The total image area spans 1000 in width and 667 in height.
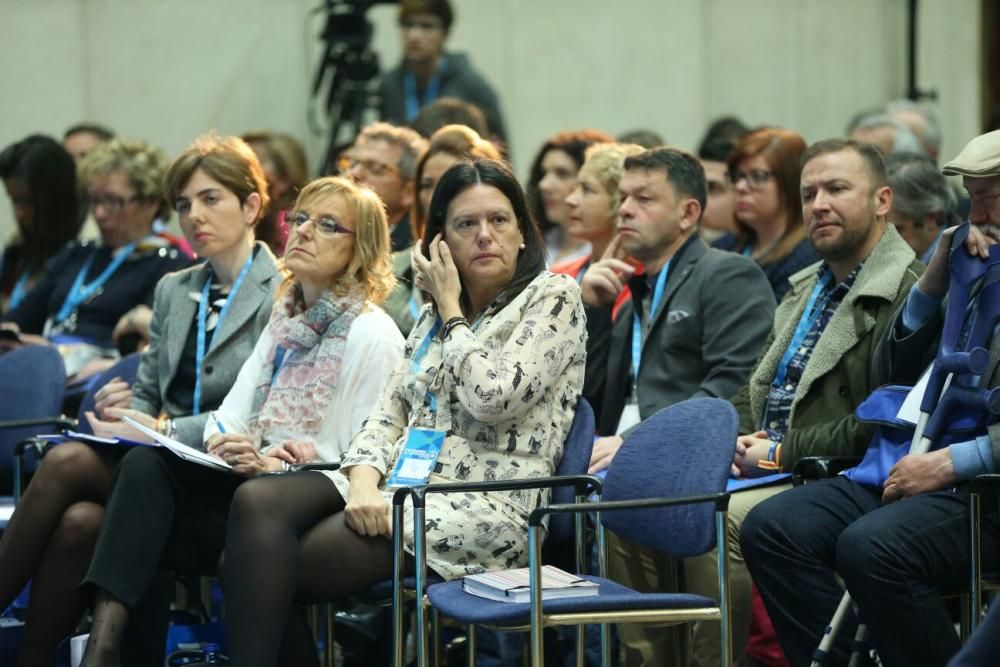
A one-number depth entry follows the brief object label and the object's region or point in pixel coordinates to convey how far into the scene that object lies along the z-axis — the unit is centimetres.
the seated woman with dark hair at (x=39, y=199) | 1230
